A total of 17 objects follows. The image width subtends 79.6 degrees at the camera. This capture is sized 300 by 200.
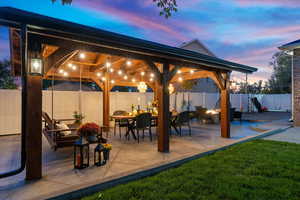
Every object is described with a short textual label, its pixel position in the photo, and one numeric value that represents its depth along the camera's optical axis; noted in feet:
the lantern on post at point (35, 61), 8.62
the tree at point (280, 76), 68.02
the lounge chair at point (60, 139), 11.42
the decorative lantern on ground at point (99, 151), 10.86
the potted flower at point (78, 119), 17.78
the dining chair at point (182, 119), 19.62
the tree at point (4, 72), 44.62
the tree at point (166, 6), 8.88
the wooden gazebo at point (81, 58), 7.95
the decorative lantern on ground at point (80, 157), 10.39
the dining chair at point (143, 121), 16.88
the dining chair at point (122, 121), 19.93
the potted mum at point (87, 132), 10.96
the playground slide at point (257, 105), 49.66
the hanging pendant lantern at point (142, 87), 23.47
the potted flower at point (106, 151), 11.23
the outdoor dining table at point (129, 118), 18.30
